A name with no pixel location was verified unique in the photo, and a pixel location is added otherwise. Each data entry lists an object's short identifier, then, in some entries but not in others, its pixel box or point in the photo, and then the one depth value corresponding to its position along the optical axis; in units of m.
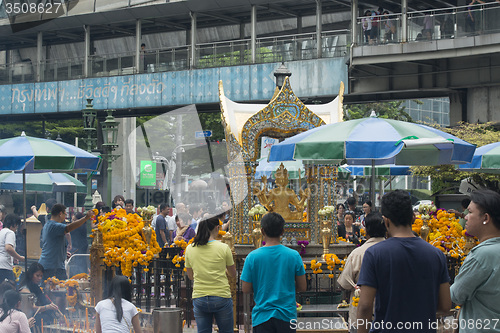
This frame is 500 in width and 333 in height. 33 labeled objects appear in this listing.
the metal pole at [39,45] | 36.12
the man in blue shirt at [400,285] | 4.53
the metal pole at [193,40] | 31.23
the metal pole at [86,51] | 33.78
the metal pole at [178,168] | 28.48
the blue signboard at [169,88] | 28.30
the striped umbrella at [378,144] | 9.45
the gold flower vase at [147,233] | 10.17
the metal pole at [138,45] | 32.62
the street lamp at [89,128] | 22.41
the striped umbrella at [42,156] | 10.58
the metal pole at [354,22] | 26.36
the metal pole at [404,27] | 24.98
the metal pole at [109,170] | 20.63
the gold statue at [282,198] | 13.10
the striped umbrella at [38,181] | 17.64
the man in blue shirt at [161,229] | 14.88
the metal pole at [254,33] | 29.70
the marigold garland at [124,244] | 9.70
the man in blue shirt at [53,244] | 10.27
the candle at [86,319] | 9.30
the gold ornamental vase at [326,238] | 11.50
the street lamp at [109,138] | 20.81
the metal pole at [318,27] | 28.52
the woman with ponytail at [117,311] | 6.87
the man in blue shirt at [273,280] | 5.82
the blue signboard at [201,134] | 29.39
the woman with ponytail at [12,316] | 7.22
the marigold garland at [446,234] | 9.69
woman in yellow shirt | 6.96
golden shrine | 13.02
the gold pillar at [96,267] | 9.80
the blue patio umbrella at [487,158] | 11.92
